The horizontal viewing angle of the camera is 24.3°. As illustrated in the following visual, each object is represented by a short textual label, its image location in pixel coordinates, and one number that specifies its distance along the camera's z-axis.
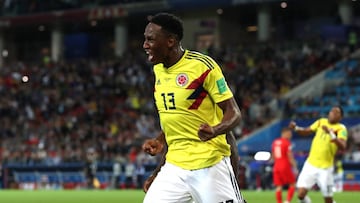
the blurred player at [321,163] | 16.25
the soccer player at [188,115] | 7.50
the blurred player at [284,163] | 20.63
